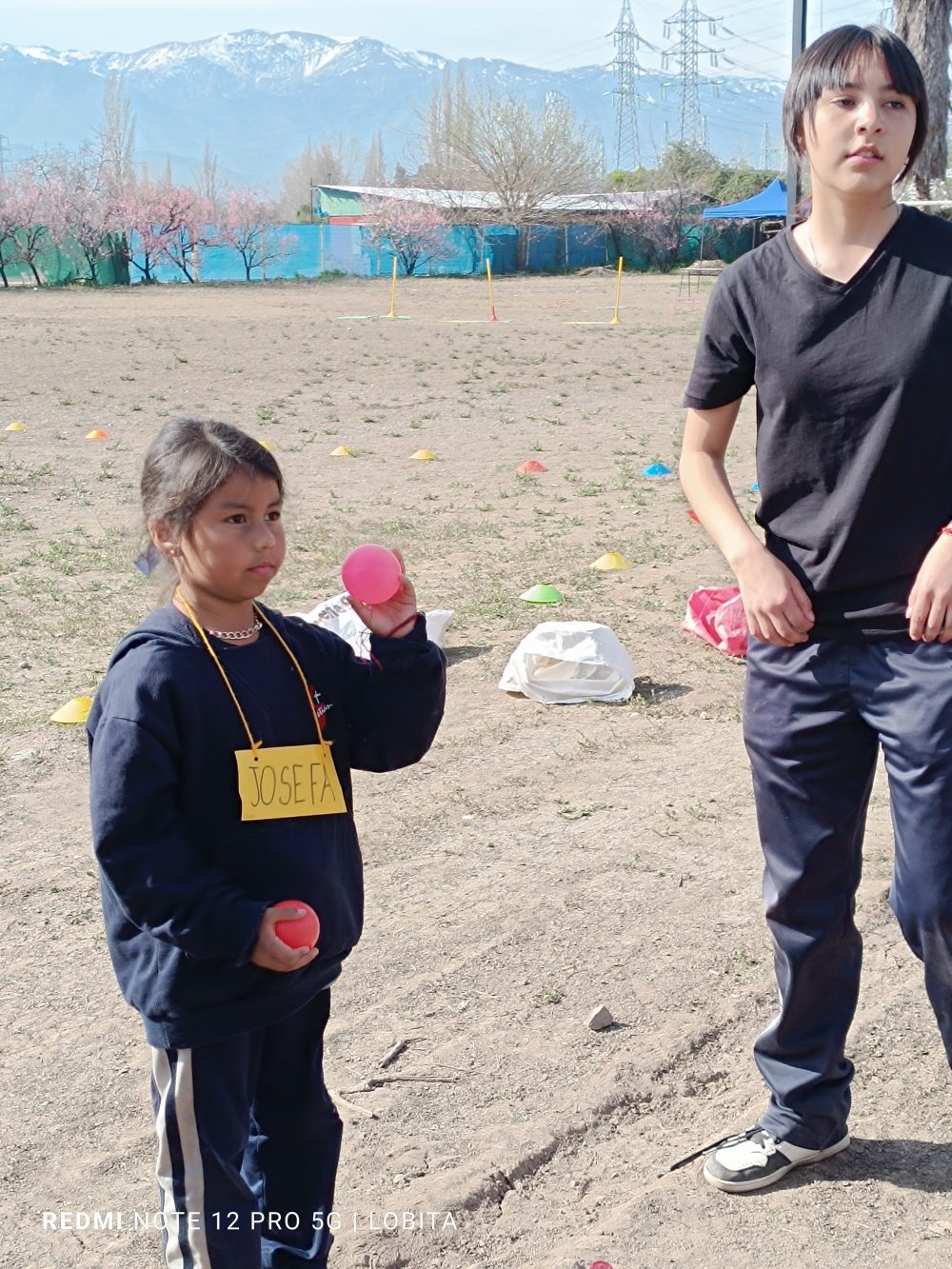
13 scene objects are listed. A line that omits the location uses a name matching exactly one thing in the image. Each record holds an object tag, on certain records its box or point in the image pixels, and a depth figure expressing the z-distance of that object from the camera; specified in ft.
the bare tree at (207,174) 318.04
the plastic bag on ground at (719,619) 19.39
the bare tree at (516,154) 228.84
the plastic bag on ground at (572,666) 17.69
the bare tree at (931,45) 56.13
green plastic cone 21.89
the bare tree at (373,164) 456.82
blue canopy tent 114.62
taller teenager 7.51
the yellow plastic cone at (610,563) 23.98
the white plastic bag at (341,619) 16.02
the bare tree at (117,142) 223.04
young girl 6.38
